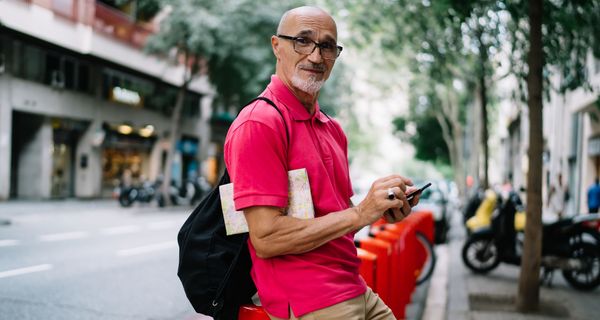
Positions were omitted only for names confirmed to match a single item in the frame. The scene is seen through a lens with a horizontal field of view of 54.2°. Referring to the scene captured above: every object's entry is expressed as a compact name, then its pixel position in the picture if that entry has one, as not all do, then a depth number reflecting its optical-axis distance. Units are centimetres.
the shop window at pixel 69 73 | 2288
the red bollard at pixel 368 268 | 383
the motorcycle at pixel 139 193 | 2141
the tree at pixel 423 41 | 1484
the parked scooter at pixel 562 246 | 795
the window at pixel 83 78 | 2381
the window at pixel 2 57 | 1912
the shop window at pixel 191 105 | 3341
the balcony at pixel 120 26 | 2259
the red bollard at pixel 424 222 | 818
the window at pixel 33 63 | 2056
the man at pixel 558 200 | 1535
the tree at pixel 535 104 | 643
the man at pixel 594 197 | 1511
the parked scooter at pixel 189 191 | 2367
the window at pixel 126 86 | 2545
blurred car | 1493
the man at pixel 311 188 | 175
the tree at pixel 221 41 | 2055
